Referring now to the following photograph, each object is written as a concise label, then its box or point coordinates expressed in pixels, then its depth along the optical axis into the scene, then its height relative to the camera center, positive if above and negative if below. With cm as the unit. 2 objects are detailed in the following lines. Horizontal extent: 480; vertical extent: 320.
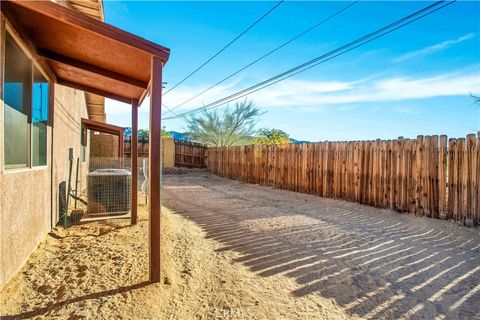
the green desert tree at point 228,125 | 2327 +271
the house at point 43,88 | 233 +75
